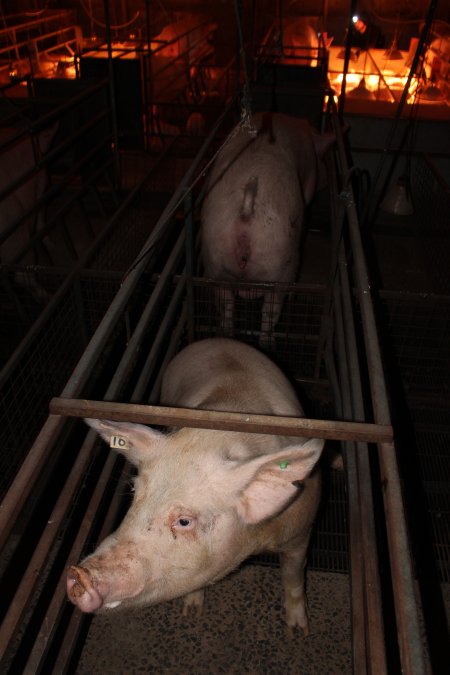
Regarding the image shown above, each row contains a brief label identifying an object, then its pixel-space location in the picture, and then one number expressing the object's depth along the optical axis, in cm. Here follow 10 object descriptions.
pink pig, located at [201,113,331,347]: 379
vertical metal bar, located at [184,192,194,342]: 334
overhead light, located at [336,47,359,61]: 1095
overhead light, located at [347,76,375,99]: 930
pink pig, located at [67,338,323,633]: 149
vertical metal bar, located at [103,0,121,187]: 509
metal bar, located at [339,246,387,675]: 133
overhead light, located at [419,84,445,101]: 902
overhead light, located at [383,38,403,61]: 1057
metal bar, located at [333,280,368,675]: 162
